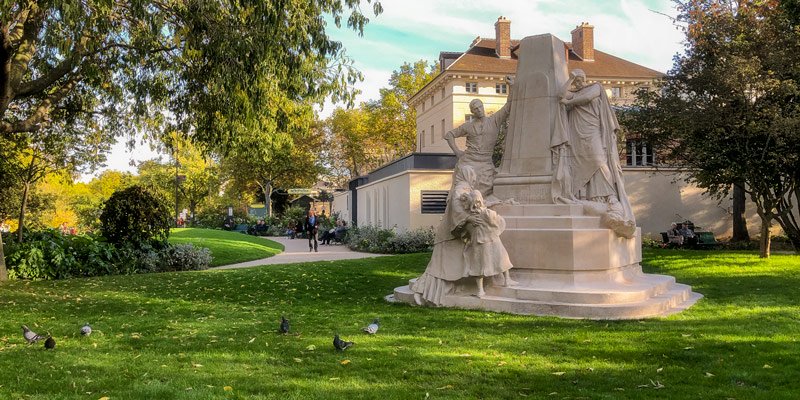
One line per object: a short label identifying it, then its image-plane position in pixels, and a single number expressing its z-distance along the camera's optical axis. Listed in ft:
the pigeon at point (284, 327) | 23.17
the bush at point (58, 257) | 49.11
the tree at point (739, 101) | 51.29
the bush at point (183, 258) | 57.06
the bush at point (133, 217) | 55.21
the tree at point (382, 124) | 174.29
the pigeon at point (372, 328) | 22.59
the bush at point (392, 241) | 78.69
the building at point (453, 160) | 88.48
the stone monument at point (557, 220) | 28.22
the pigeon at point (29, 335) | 21.26
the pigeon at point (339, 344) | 19.83
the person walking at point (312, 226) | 84.74
